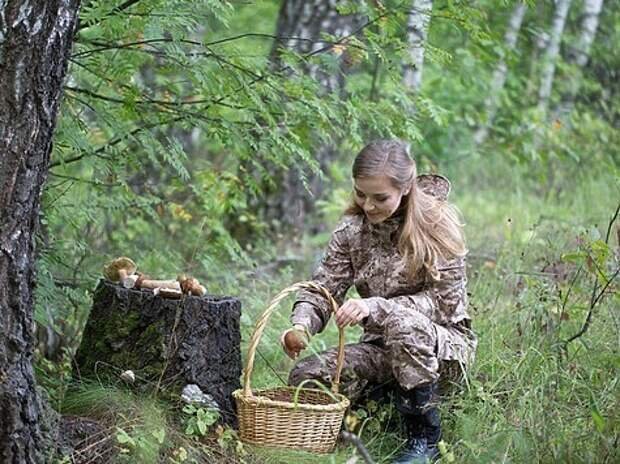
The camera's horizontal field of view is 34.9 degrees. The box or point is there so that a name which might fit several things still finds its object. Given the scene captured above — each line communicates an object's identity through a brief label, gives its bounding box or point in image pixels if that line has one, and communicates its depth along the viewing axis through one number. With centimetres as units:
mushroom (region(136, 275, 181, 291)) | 397
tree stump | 387
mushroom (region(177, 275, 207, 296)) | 396
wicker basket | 365
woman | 387
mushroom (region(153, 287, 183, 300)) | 393
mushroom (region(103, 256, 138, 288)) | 404
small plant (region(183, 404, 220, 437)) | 368
